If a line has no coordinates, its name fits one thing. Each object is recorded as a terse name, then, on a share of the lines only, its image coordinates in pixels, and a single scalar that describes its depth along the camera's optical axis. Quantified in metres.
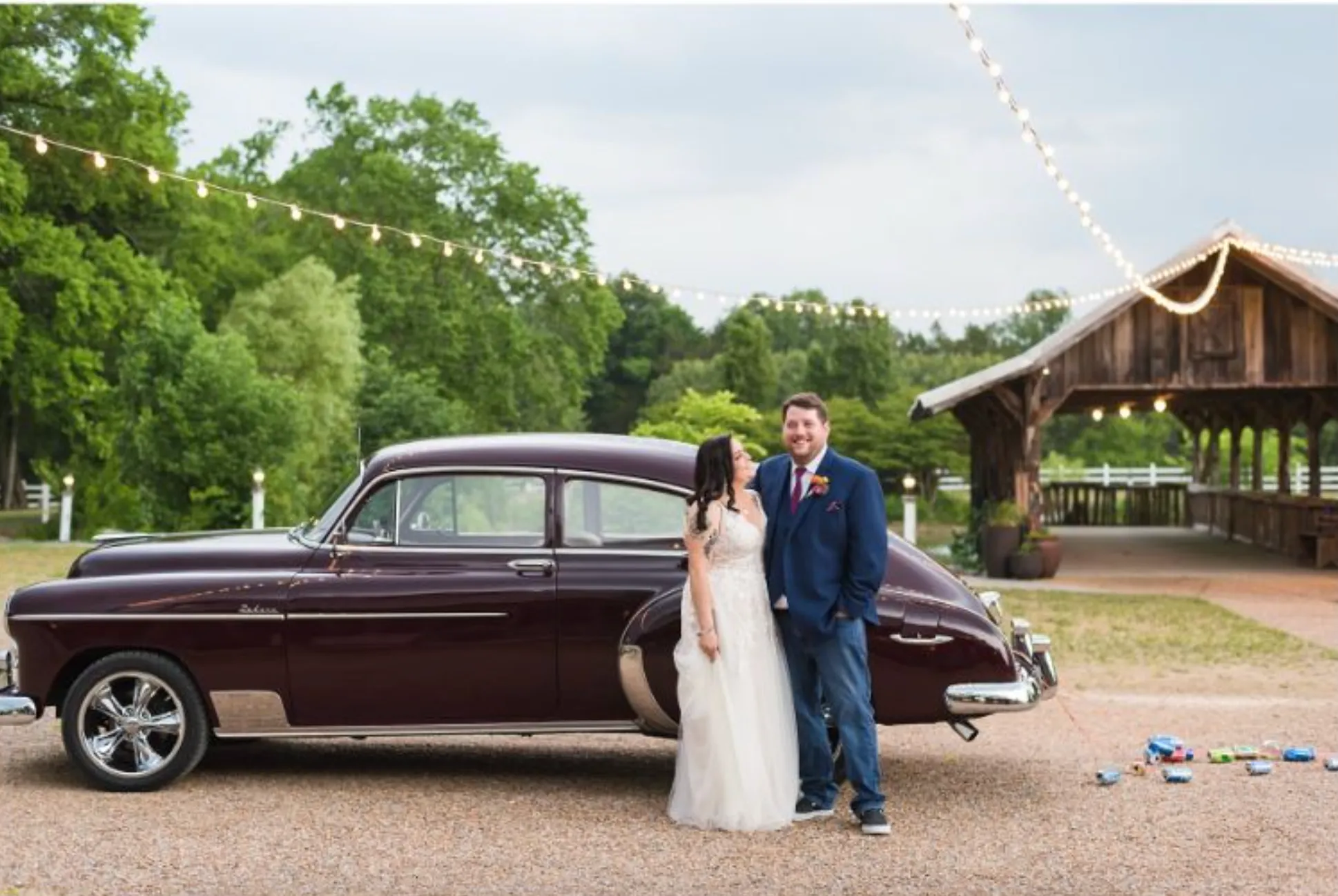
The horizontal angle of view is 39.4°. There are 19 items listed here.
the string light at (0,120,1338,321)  19.38
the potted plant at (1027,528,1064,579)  25.80
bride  7.86
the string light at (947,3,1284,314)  13.74
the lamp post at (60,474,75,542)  33.66
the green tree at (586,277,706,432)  77.75
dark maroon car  8.45
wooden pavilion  26.05
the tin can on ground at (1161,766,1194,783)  9.03
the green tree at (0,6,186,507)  36.69
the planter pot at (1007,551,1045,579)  25.62
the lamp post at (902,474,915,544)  26.91
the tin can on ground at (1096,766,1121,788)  9.02
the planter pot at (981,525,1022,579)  26.05
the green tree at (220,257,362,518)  40.31
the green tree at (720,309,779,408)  62.47
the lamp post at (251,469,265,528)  27.91
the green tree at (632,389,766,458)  43.31
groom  7.80
